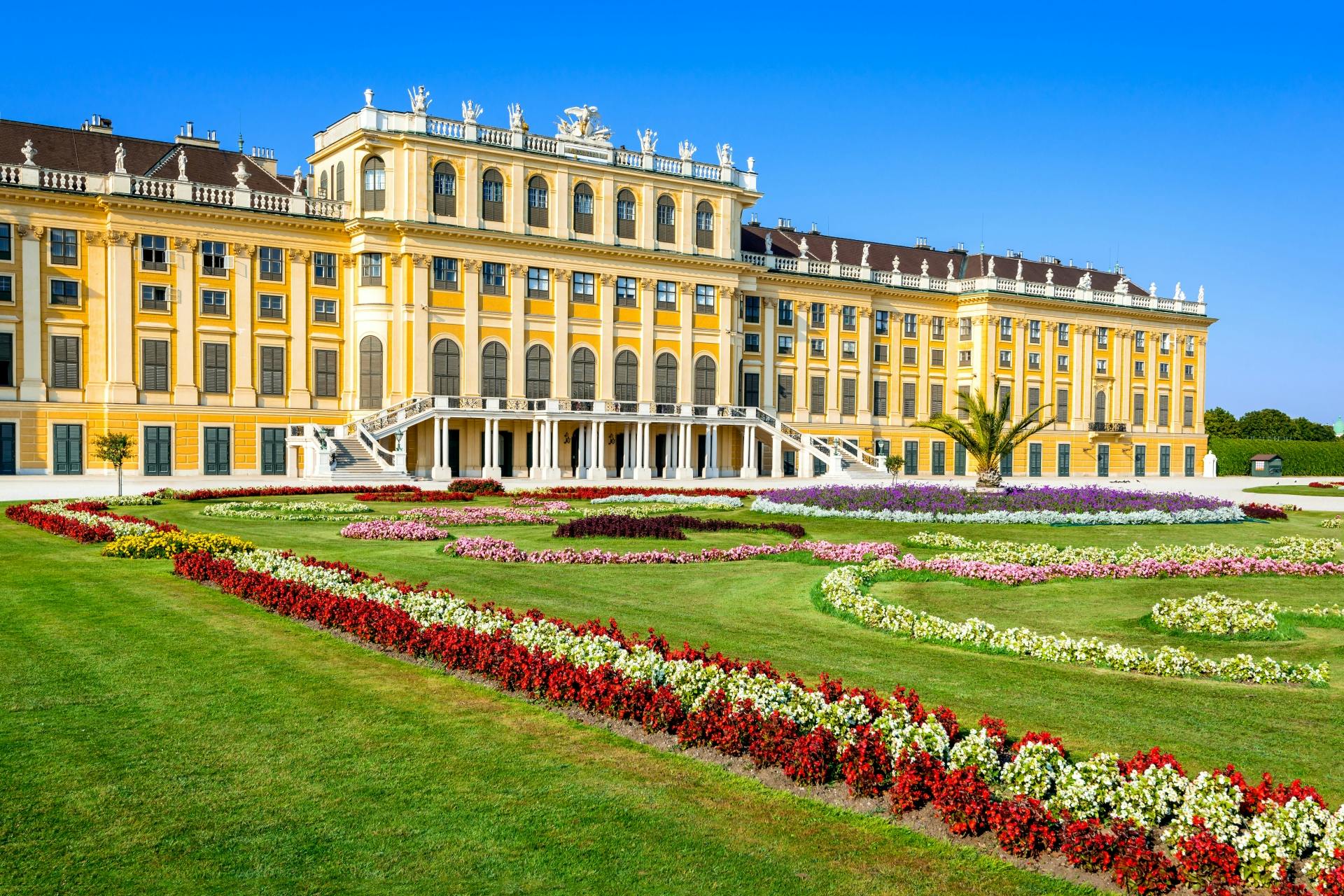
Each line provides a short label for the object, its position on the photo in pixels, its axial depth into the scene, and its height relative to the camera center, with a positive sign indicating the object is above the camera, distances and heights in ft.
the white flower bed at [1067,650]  38.79 -7.98
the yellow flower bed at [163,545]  65.77 -6.82
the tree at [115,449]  128.16 -2.51
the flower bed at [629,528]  82.38 -7.26
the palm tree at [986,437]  136.36 -0.68
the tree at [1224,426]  398.62 +2.00
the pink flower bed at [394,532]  81.10 -7.42
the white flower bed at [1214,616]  46.44 -7.60
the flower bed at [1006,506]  103.30 -7.11
